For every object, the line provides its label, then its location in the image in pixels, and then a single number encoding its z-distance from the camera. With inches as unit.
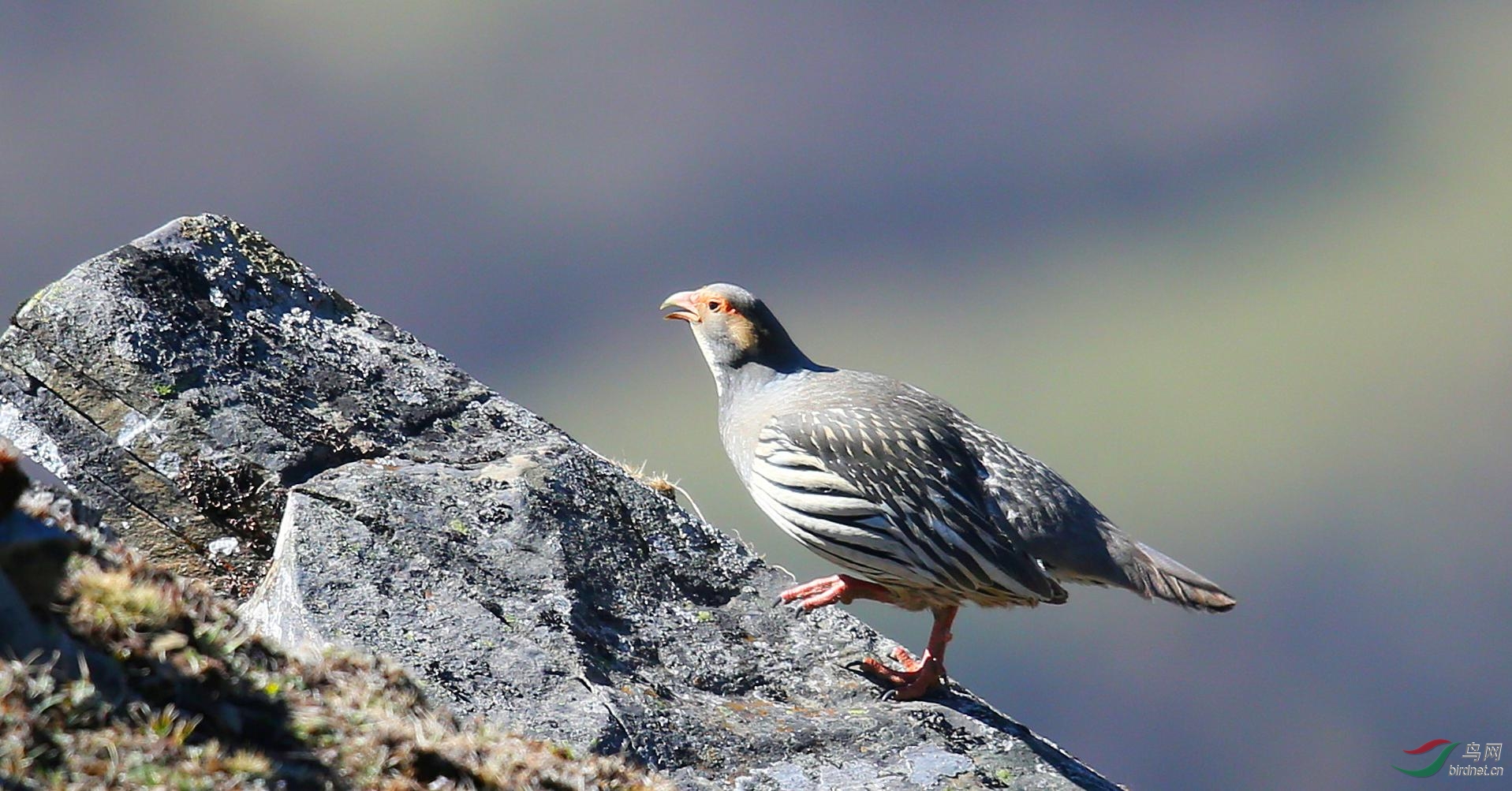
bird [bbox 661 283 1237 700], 757.3
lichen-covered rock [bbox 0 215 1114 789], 611.8
